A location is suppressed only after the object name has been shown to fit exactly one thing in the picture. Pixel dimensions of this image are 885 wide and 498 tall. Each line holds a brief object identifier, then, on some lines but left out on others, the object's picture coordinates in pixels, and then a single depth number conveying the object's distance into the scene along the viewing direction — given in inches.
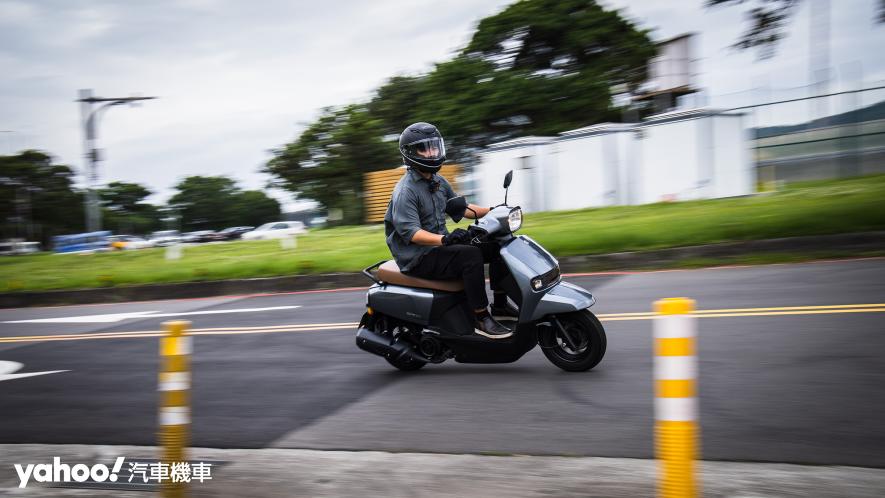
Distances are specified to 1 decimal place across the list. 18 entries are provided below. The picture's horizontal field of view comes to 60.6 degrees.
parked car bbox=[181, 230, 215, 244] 2285.9
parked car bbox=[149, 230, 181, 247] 2236.8
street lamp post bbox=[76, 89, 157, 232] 1119.6
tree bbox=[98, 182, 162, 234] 3699.1
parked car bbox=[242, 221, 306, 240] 1814.7
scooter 225.5
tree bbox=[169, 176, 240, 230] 3516.2
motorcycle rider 235.5
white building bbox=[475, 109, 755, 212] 968.9
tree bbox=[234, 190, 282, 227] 3732.8
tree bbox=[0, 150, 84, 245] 2513.5
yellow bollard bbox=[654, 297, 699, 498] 102.5
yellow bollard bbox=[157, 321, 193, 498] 144.7
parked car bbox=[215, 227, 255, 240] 2400.3
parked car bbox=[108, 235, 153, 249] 2184.3
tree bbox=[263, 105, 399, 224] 1520.7
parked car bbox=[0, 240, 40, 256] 2134.2
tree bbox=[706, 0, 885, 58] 524.1
